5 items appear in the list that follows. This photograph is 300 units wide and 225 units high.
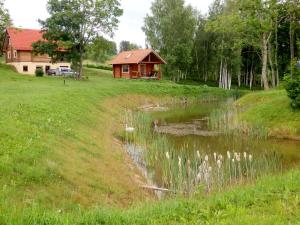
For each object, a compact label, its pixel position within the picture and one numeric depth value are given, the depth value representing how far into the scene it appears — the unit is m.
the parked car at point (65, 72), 53.36
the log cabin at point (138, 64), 58.25
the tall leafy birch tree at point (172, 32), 58.56
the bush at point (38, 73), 49.72
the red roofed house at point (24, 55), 57.40
